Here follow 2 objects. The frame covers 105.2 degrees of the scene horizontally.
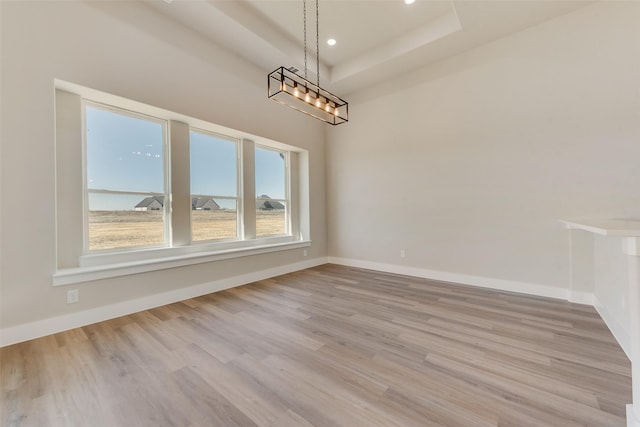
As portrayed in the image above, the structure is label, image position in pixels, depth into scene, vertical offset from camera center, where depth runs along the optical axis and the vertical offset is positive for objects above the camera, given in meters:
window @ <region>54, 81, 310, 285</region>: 2.63 +0.35
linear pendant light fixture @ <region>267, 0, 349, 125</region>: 2.60 +1.31
